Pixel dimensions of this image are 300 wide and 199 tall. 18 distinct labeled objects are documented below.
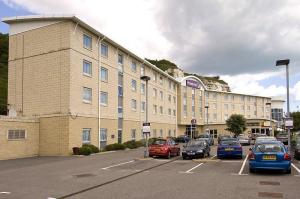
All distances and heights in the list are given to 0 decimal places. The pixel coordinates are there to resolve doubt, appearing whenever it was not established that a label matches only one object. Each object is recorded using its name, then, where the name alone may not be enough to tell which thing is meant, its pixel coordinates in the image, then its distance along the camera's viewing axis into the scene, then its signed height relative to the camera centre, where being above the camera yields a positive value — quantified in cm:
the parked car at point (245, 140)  2992 -357
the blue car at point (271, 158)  977 -193
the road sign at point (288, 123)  1446 -67
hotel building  1896 +233
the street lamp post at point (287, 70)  1483 +278
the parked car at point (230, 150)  1556 -251
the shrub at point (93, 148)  1961 -297
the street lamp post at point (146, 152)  1695 -296
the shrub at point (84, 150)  1870 -300
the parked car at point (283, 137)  2866 -314
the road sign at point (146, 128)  1711 -112
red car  1675 -262
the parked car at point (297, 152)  1432 -247
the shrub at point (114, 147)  2217 -328
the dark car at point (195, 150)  1578 -255
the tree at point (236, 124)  4553 -226
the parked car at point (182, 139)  3474 -395
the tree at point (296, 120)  4464 -151
